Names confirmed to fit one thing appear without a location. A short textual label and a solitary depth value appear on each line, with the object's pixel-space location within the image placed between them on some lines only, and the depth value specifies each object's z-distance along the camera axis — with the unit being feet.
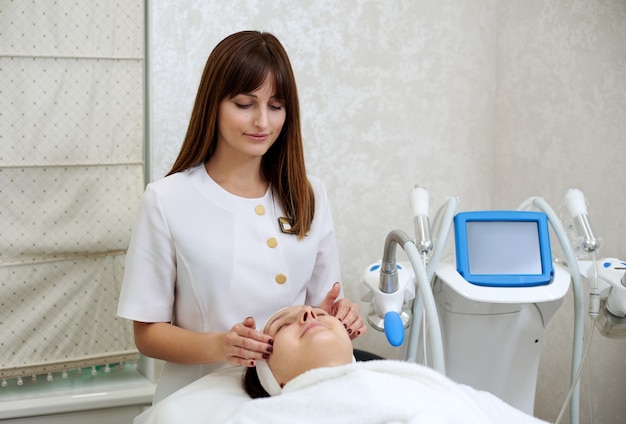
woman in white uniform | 5.33
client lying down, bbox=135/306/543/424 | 4.06
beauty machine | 6.05
